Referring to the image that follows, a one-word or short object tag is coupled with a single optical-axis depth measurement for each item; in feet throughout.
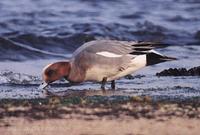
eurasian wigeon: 56.39
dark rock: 63.51
